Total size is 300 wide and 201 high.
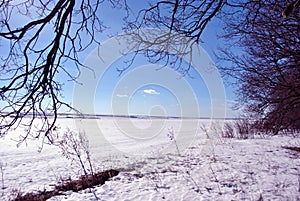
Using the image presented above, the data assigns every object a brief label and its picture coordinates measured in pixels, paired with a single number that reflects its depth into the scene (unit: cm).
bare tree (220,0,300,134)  434
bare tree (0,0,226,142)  215
